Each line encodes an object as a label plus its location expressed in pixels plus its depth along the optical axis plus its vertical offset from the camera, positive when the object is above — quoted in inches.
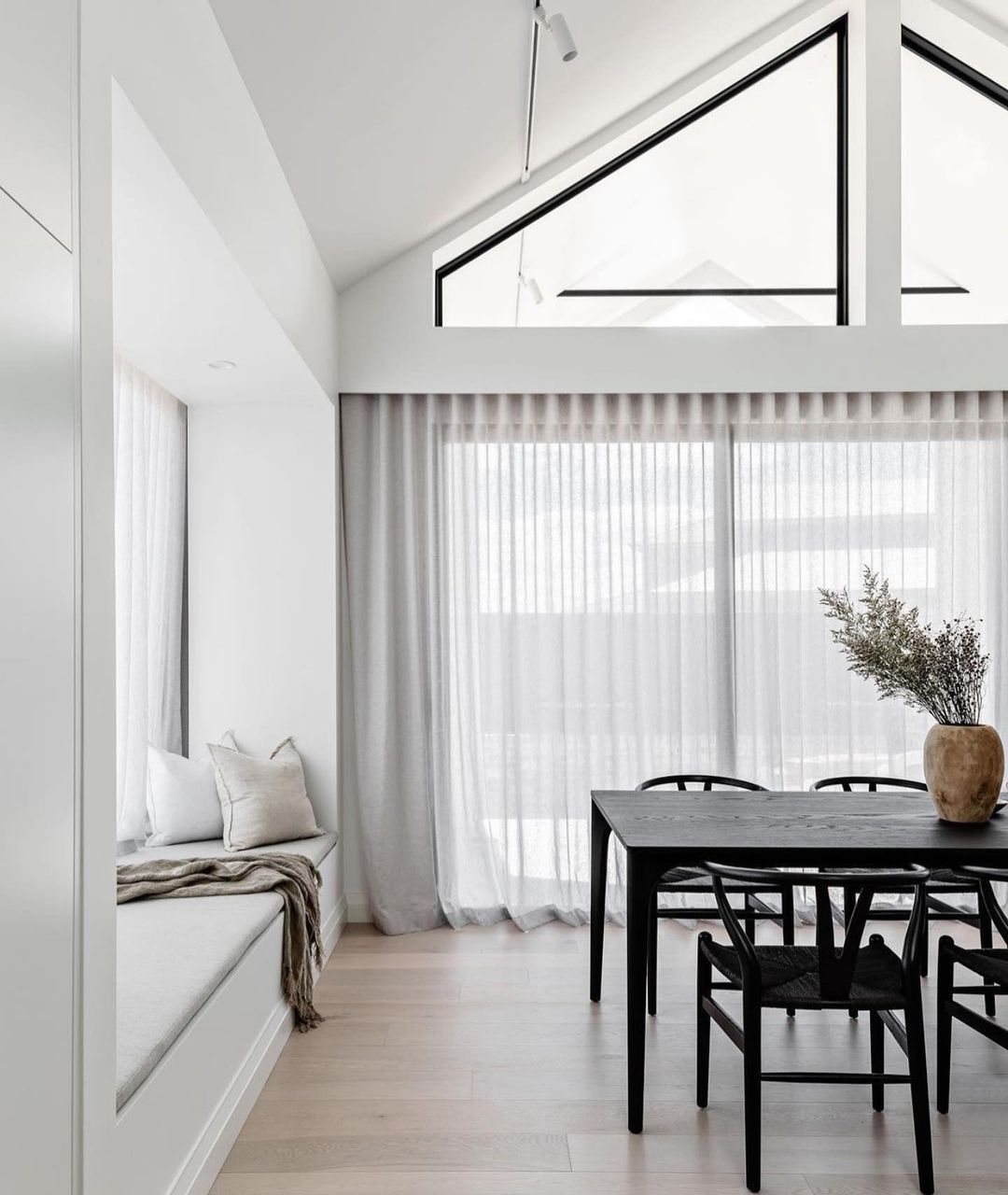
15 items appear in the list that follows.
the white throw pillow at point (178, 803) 145.1 -28.3
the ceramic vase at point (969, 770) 114.2 -18.9
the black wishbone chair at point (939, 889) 129.3 -37.7
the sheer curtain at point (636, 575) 170.9 +6.2
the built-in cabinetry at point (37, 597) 52.3 +0.9
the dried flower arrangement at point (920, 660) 116.3 -6.1
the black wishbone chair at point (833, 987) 90.0 -36.4
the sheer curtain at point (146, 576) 140.9 +5.7
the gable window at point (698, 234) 171.2 +65.9
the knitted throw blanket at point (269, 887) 121.6 -34.5
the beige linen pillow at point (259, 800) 145.6 -28.6
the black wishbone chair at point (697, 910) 128.4 -39.7
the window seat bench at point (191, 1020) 77.4 -37.4
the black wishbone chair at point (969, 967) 97.3 -37.7
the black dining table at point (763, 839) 100.7 -25.1
